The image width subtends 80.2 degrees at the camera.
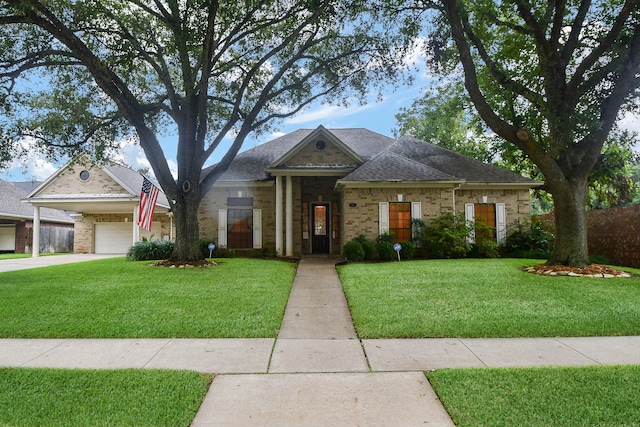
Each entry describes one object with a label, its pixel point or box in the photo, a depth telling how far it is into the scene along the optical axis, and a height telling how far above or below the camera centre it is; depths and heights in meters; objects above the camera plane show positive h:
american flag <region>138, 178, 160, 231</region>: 14.06 +0.90
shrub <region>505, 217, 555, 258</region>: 14.71 -0.69
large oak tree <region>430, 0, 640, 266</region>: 9.73 +3.55
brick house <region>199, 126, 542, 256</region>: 14.04 +1.13
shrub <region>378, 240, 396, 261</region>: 13.23 -0.97
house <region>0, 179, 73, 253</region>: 23.34 -0.19
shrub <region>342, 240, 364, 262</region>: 12.93 -0.94
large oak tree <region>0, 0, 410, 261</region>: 10.26 +5.08
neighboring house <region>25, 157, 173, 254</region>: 19.73 +1.14
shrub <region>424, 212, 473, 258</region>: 13.55 -0.50
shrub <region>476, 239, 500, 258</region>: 14.15 -0.98
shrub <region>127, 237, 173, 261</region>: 13.98 -0.95
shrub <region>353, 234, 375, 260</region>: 13.37 -0.79
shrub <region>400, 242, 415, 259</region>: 13.39 -0.95
